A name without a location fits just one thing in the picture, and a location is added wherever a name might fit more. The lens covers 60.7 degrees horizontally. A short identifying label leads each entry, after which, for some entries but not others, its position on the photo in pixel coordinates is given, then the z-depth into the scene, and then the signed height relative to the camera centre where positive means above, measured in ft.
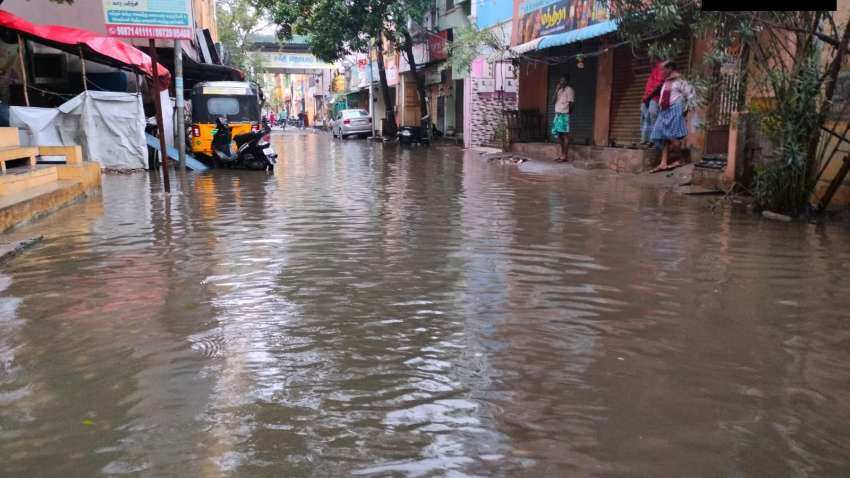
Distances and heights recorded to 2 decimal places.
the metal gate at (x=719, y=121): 37.06 -0.14
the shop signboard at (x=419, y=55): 101.62 +9.13
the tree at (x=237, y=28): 155.74 +19.63
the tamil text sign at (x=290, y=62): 183.11 +14.46
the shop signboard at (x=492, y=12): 71.77 +10.93
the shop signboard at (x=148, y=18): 41.83 +5.79
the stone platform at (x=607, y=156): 44.16 -2.57
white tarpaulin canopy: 47.14 -0.55
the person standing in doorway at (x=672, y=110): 40.60 +0.47
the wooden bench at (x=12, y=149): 29.94 -1.30
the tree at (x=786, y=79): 24.47 +1.33
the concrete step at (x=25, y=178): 27.23 -2.37
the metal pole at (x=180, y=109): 51.08 +0.64
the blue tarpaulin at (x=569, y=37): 44.42 +5.52
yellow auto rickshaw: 60.64 +1.16
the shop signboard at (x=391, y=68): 123.25 +8.68
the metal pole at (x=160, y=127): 37.97 -0.46
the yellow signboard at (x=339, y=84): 185.78 +8.99
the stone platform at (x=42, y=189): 24.64 -2.79
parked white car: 116.26 -0.70
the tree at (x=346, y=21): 89.15 +12.18
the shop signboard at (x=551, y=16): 51.11 +7.88
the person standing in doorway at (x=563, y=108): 51.26 +0.74
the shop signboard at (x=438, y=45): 91.37 +9.41
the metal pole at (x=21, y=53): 44.98 +4.02
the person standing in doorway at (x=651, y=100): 42.91 +1.10
